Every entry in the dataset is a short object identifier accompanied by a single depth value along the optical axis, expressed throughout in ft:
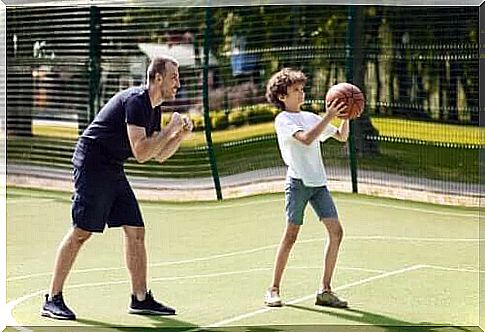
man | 23.01
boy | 24.63
